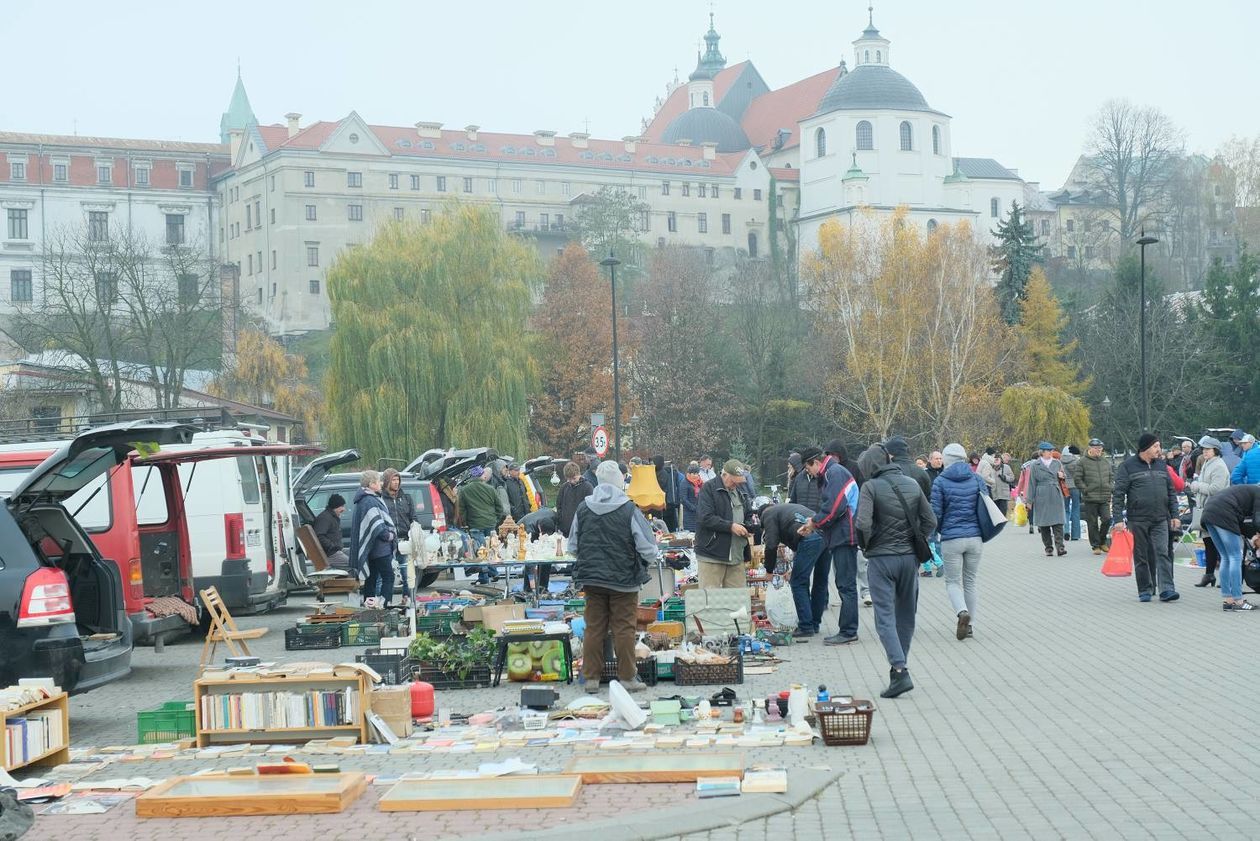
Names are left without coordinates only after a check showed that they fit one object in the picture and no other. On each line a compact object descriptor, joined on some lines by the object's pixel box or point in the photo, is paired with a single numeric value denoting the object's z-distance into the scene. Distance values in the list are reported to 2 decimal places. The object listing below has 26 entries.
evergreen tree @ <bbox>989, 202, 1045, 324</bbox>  76.88
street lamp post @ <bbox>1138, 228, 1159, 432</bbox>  37.72
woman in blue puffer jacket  14.79
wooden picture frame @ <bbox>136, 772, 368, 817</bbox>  7.97
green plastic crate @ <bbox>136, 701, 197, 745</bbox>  10.27
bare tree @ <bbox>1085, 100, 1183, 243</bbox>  103.94
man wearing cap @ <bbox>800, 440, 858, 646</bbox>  14.80
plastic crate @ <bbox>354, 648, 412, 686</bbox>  11.91
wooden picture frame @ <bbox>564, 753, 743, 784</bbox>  8.46
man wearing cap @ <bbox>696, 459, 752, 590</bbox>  15.16
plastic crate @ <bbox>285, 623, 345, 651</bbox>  15.55
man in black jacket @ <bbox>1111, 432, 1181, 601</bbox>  16.88
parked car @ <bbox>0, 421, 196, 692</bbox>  10.43
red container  11.02
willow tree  47.78
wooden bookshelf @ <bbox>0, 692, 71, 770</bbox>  9.31
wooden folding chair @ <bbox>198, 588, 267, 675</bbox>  12.78
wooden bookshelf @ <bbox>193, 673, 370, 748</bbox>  10.06
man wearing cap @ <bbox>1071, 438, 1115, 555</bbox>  23.67
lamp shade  24.02
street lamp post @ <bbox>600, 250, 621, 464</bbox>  39.23
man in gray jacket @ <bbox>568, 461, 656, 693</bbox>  11.98
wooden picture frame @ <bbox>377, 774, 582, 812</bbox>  7.92
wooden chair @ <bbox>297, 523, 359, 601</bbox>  19.77
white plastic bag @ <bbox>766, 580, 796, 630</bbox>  15.10
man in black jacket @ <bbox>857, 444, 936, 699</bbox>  11.50
